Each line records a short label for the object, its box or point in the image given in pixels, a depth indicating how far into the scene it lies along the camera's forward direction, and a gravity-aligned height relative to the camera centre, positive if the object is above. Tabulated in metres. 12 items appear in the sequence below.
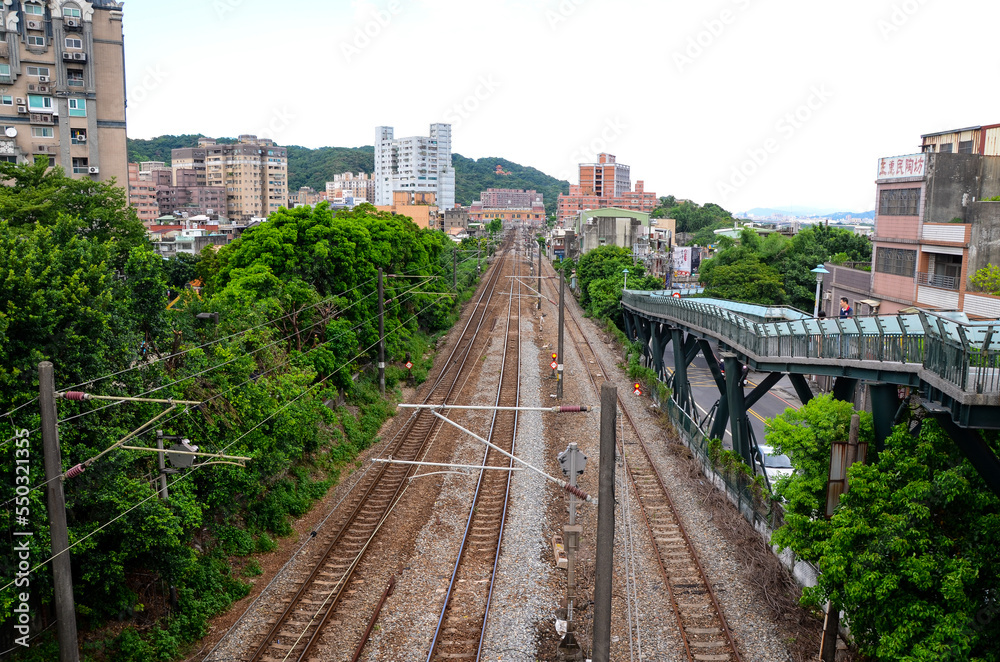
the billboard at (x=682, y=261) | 76.50 -1.31
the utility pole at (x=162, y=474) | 13.08 -4.33
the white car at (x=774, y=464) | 21.56 -6.83
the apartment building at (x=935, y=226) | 27.77 +1.17
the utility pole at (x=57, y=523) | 8.77 -3.70
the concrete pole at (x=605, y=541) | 9.67 -4.04
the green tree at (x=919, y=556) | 9.43 -4.16
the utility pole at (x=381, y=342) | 29.52 -4.19
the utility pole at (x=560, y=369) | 30.70 -5.24
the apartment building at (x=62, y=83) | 50.50 +11.01
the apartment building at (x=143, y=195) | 129.88 +7.81
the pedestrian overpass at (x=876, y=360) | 9.70 -2.10
